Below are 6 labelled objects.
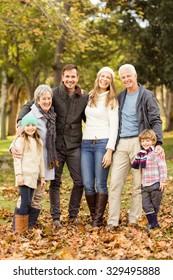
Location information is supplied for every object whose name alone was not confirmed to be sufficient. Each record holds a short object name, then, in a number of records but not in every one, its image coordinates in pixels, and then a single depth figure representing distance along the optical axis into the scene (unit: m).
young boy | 7.78
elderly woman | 8.06
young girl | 7.70
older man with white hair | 7.93
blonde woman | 8.10
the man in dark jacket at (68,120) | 8.38
